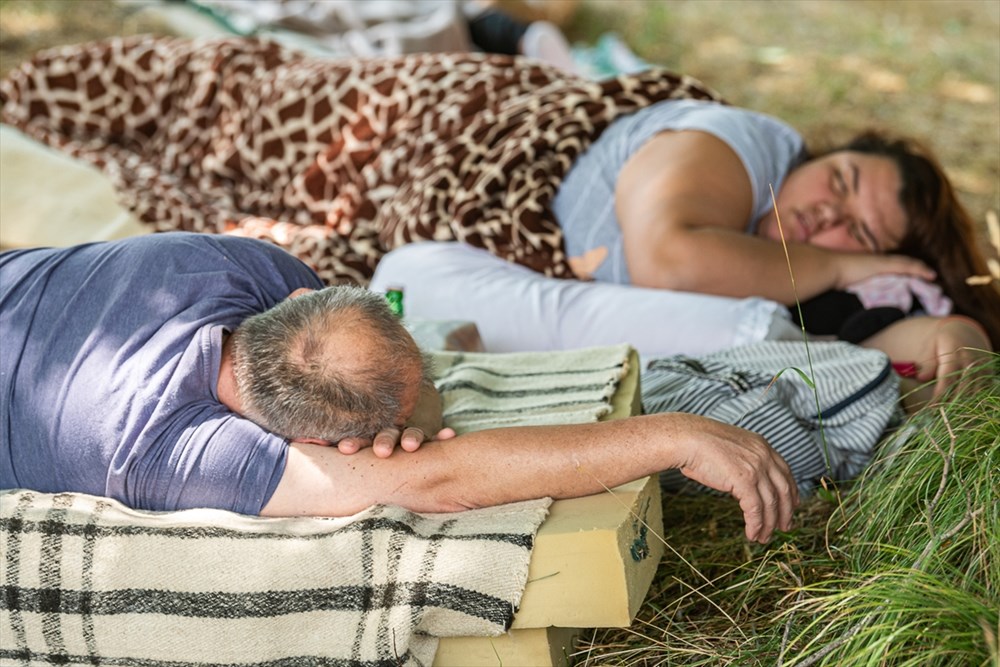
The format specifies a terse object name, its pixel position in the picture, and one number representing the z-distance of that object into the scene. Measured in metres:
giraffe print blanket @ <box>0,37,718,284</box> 3.27
